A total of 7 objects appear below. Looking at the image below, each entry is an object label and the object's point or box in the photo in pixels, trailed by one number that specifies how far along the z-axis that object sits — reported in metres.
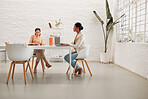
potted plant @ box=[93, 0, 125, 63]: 5.93
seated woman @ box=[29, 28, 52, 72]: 4.28
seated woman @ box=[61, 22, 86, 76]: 3.76
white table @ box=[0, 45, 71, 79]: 3.54
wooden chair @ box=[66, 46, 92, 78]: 3.86
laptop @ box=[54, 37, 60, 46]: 3.74
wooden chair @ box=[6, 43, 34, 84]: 3.30
